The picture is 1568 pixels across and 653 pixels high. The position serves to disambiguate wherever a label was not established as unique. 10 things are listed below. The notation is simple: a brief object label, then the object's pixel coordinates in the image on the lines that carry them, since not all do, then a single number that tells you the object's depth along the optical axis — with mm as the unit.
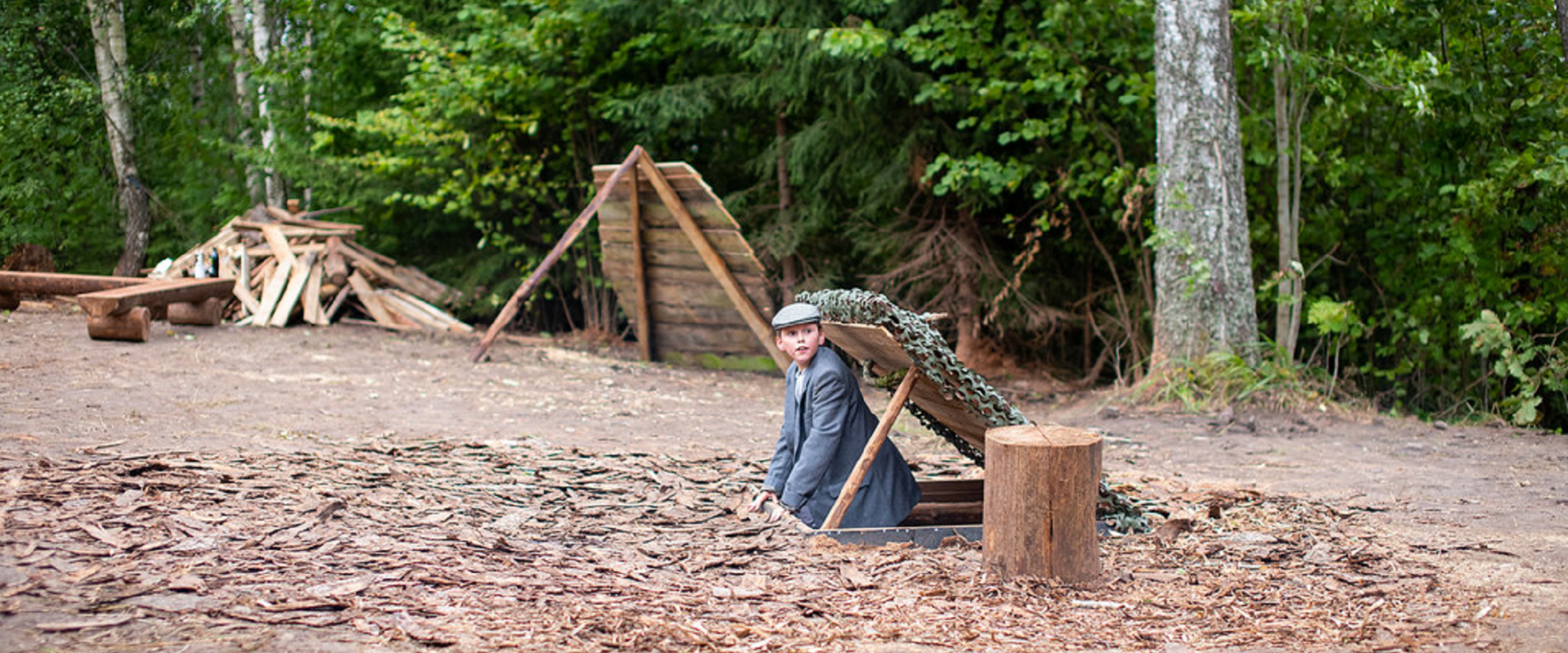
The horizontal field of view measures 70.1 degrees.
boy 5312
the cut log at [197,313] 11711
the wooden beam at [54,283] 11680
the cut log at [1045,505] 4398
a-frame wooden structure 10922
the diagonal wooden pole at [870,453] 5039
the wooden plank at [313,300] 13055
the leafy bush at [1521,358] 8992
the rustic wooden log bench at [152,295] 10070
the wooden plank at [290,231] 14023
